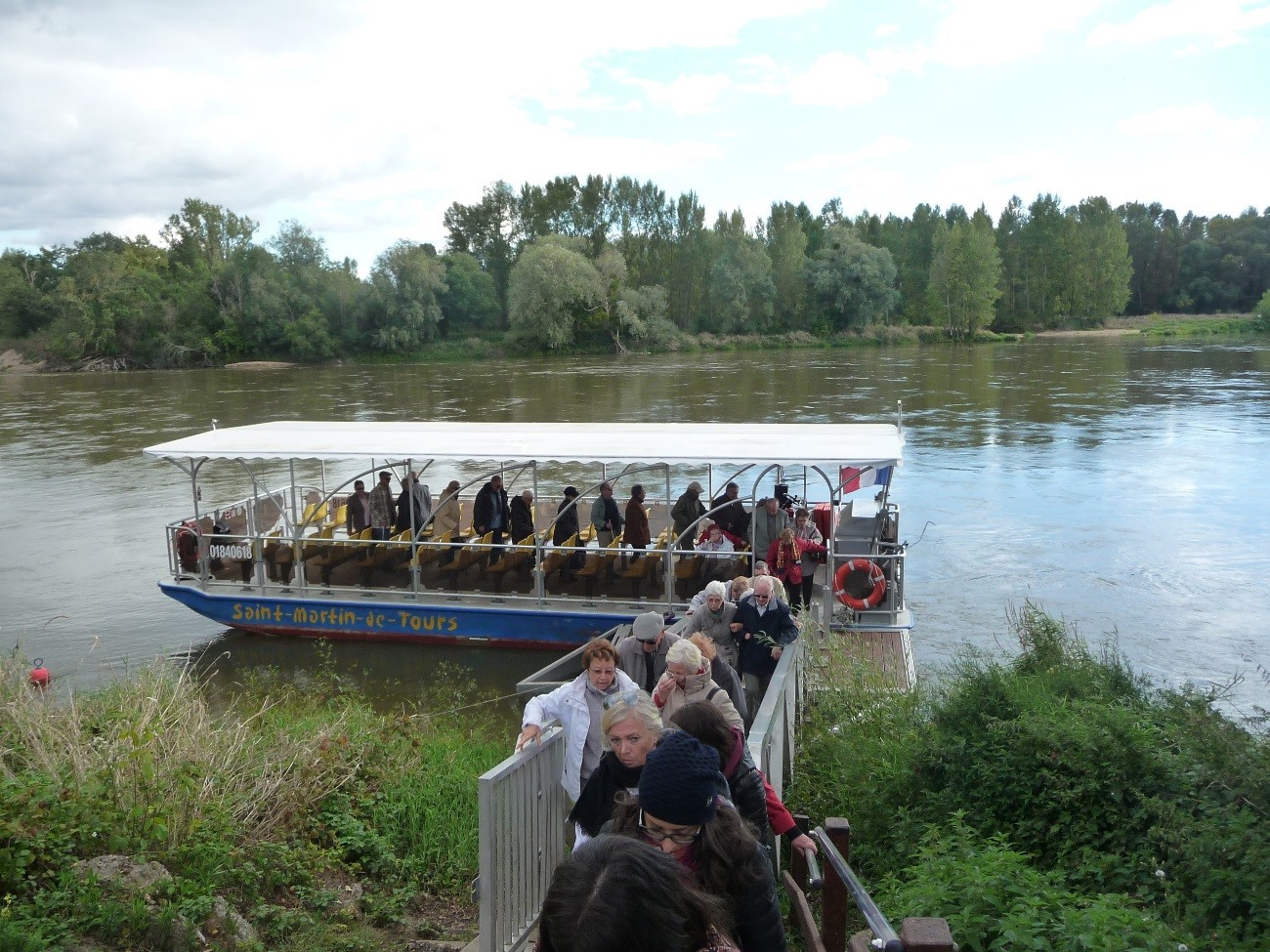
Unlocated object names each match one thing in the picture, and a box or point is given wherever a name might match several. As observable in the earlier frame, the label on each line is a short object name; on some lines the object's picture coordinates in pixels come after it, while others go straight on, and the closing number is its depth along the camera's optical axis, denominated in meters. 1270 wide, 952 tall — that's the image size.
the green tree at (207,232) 102.00
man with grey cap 6.46
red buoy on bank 10.59
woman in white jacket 5.27
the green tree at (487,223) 102.88
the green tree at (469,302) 81.56
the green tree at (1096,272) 88.56
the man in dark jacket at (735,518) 12.73
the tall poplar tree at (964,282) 82.94
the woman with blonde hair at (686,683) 5.21
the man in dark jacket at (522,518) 13.34
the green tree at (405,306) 75.50
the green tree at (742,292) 82.75
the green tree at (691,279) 85.69
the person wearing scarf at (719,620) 7.89
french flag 12.10
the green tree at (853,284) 81.25
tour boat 11.88
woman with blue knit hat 2.98
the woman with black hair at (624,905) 2.16
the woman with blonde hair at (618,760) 3.97
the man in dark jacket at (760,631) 7.60
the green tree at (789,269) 84.00
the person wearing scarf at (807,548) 11.77
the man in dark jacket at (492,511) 13.33
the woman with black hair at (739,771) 3.81
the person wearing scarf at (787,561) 11.24
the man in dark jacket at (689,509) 12.70
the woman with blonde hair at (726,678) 6.26
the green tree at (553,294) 71.94
